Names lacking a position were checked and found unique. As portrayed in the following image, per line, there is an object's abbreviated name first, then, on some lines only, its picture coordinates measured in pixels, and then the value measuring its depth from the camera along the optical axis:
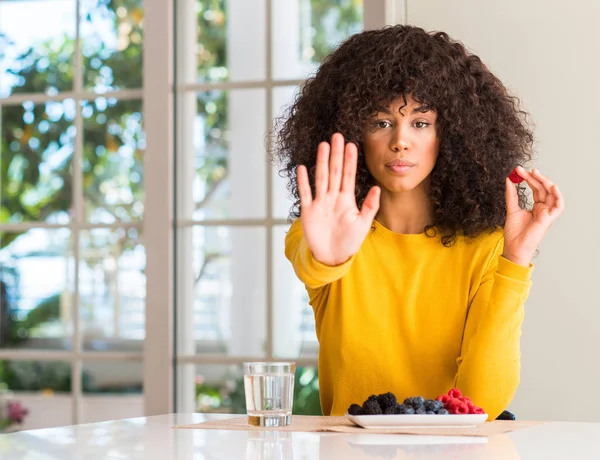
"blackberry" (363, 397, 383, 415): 1.62
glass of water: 1.61
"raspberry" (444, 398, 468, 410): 1.64
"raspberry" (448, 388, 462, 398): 1.66
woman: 1.91
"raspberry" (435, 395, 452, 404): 1.65
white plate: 1.60
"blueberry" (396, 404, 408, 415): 1.62
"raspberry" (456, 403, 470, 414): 1.63
